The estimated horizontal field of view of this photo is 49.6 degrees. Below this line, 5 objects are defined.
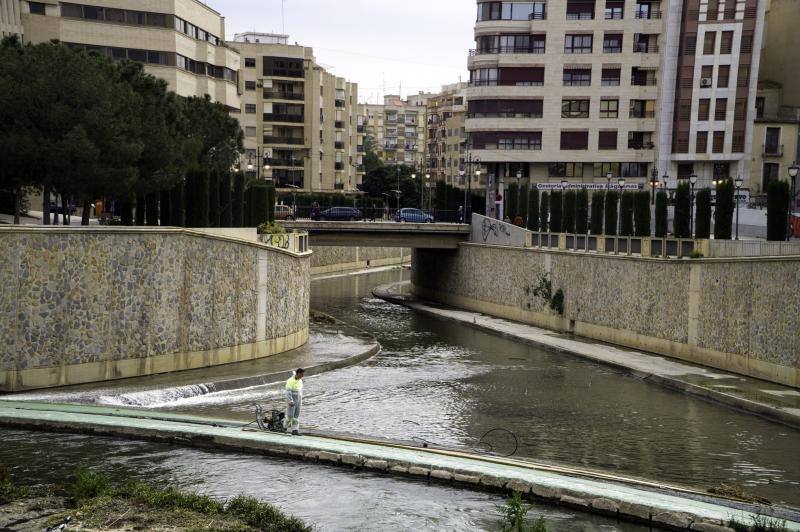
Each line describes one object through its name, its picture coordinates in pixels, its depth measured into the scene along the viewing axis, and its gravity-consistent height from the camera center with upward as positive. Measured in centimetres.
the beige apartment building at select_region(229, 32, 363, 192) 10544 +853
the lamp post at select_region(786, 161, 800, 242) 3685 +97
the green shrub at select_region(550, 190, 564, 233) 5416 -149
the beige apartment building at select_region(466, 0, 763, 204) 6806 +761
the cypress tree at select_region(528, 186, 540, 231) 5722 -147
